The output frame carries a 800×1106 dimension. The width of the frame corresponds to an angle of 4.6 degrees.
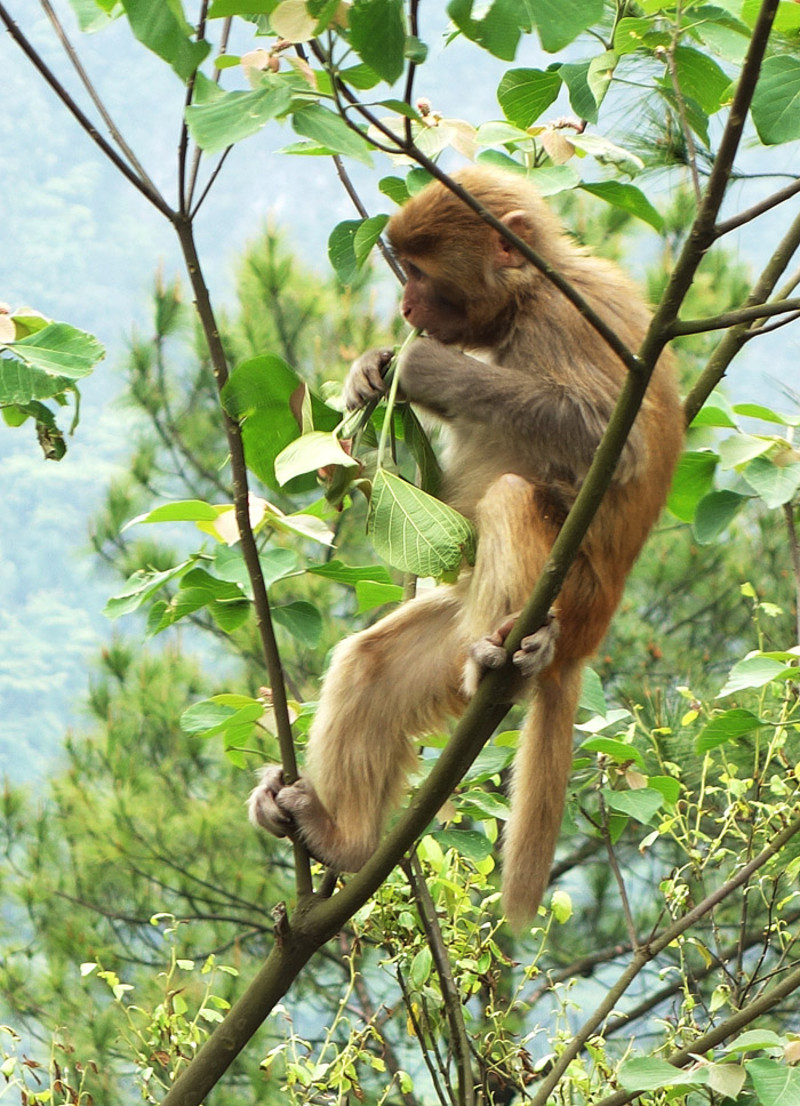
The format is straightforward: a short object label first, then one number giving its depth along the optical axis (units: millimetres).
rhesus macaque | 7308
